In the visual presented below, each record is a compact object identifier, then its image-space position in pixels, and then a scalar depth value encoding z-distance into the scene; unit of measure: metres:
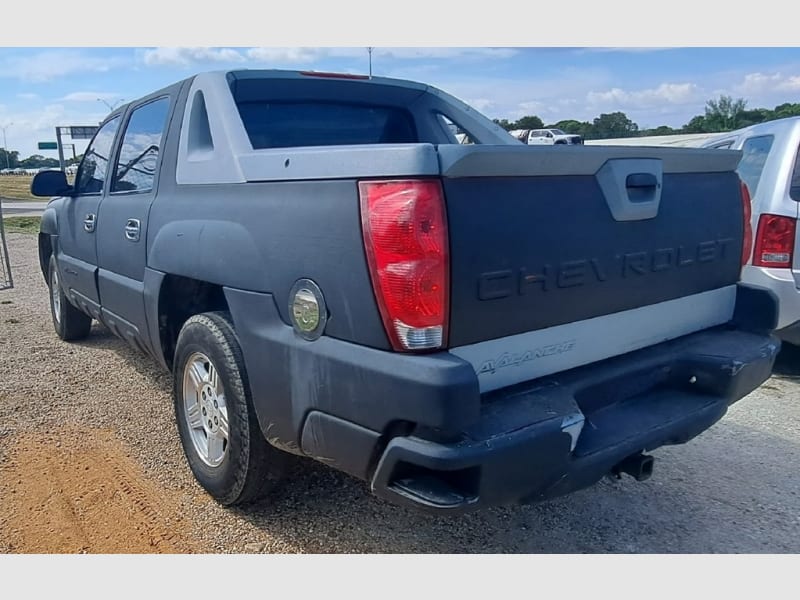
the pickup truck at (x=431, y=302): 2.04
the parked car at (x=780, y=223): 4.58
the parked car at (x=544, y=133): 34.92
